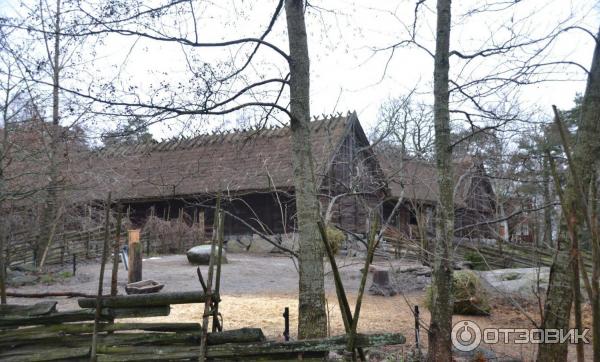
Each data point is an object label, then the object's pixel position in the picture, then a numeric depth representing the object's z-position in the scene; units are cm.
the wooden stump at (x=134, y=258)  1231
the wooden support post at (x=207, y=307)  361
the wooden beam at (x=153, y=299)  400
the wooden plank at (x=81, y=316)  415
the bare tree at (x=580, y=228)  458
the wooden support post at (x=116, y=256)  390
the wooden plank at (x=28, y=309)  449
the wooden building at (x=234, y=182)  1892
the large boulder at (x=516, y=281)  998
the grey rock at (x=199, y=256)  1593
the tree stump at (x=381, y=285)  1198
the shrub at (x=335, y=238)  1494
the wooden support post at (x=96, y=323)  405
